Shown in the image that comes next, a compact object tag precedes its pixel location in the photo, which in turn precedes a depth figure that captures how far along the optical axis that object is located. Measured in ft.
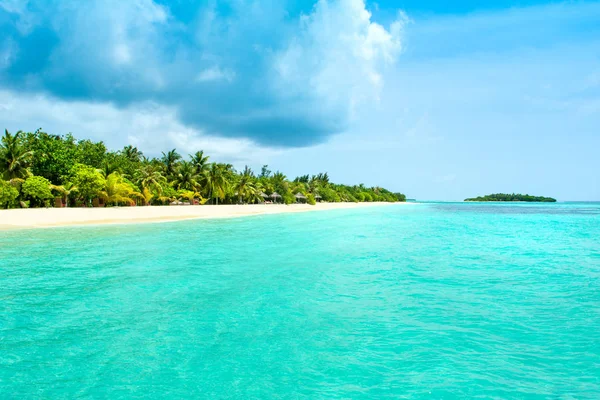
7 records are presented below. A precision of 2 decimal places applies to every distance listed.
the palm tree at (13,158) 113.80
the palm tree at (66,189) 114.73
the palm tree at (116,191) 123.65
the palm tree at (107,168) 130.43
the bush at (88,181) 114.83
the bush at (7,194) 95.50
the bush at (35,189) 103.86
